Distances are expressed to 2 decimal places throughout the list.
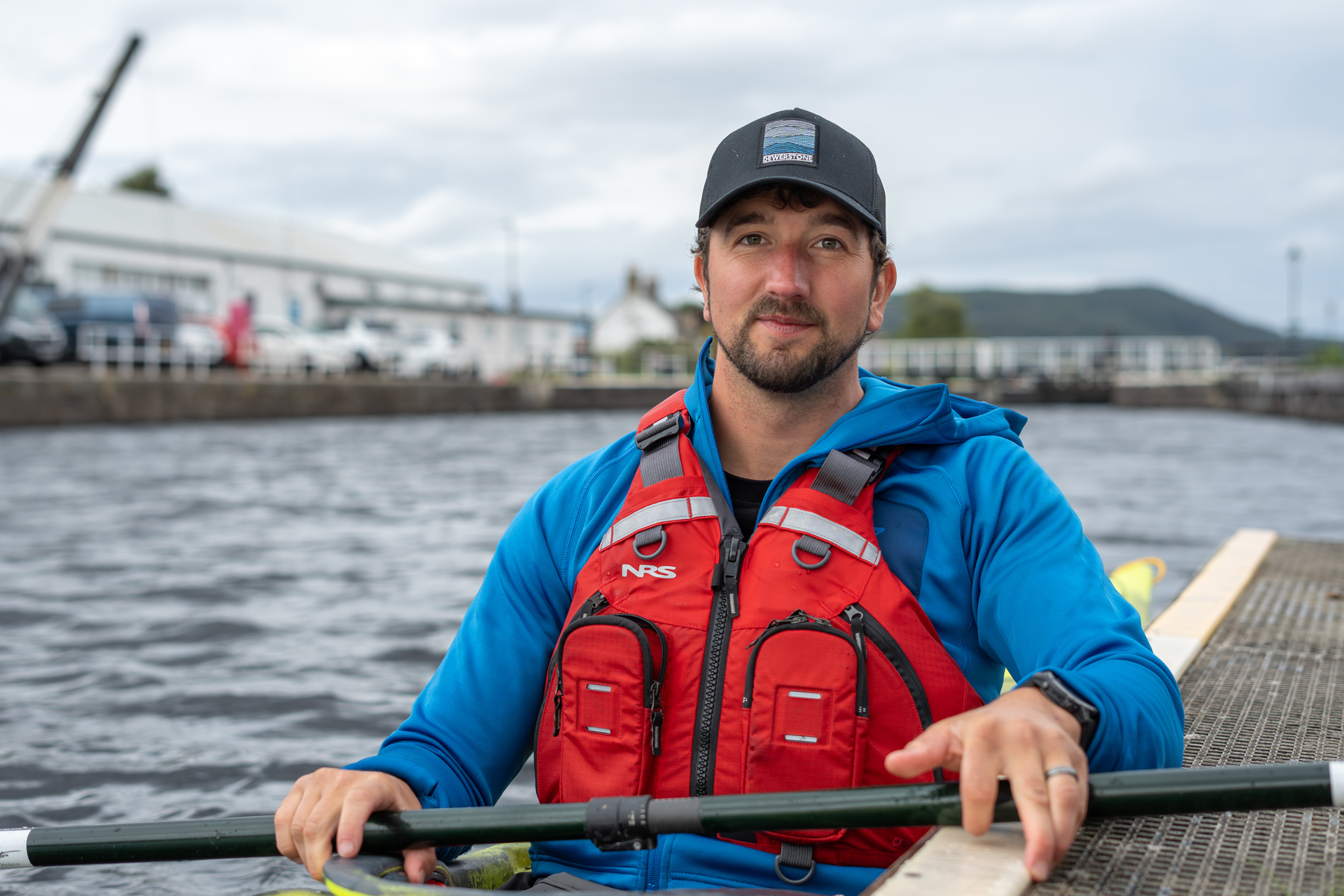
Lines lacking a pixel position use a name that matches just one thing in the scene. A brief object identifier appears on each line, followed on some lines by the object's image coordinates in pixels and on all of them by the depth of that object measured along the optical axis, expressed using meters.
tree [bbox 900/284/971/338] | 88.00
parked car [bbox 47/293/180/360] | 25.97
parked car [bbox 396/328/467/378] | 36.25
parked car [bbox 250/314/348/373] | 30.69
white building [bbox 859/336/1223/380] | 51.16
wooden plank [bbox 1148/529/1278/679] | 3.83
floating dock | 1.76
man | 2.03
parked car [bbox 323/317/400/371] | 33.06
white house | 72.44
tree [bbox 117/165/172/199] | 64.38
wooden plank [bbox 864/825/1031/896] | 1.69
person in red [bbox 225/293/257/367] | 28.45
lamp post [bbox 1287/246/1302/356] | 58.60
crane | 27.06
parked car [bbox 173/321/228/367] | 27.17
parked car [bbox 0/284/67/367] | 24.25
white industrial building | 40.78
